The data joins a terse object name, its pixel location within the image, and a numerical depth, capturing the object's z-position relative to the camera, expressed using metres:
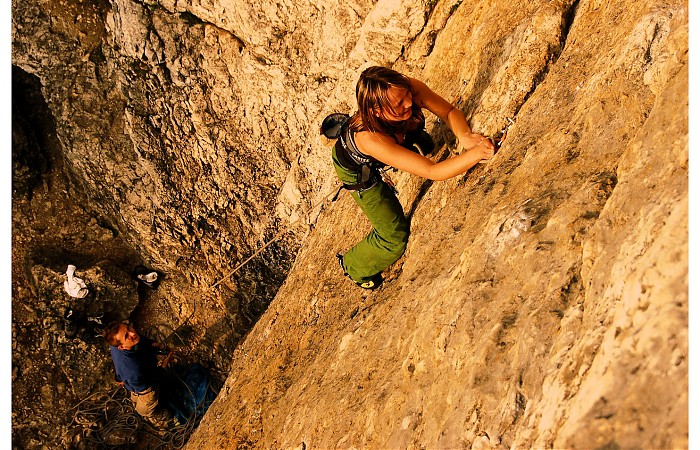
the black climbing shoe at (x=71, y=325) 8.02
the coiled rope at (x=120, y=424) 8.41
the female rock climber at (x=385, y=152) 3.44
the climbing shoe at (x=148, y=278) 9.65
